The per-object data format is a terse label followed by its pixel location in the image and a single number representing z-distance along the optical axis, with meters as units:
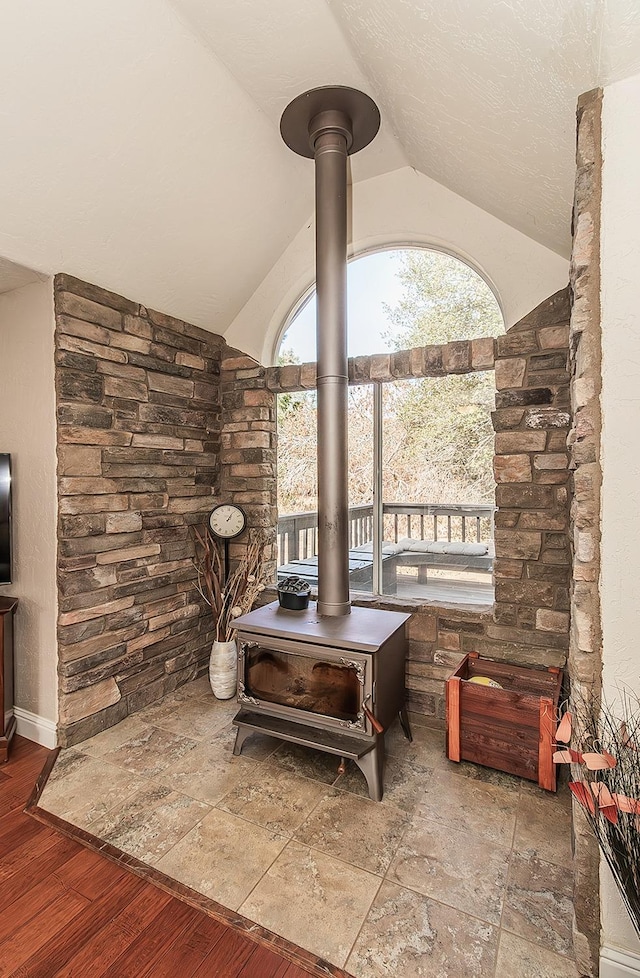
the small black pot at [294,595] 2.59
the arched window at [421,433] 2.85
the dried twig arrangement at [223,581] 3.24
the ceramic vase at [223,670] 3.13
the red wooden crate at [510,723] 2.19
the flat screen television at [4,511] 2.62
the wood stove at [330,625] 2.19
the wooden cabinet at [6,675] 2.49
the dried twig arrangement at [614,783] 1.13
